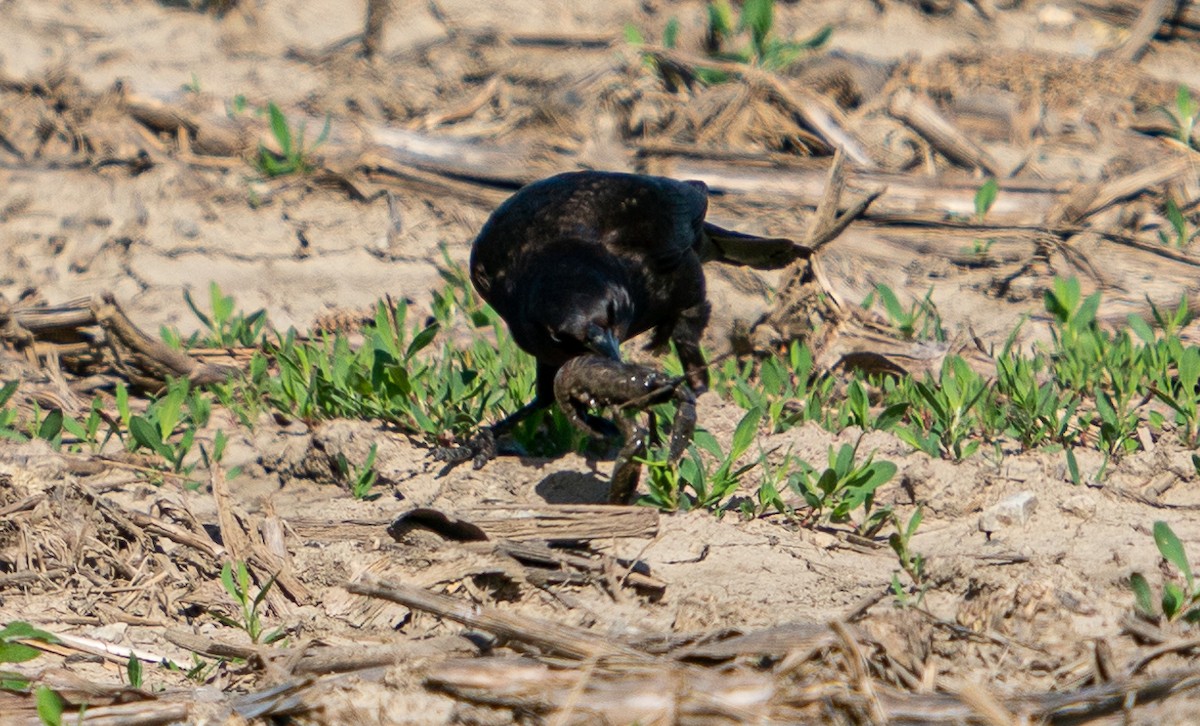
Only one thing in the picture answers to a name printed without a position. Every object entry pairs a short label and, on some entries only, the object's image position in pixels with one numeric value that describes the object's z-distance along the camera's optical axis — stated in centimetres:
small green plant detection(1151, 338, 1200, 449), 837
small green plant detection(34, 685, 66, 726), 577
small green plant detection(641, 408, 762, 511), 801
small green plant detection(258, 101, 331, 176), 1403
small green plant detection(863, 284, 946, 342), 1088
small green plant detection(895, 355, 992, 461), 855
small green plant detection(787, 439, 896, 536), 769
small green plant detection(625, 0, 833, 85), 1506
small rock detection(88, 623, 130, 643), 705
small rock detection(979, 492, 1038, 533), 754
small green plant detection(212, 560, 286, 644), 692
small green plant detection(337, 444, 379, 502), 870
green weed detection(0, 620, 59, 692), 614
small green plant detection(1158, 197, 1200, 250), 1213
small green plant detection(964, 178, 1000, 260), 1286
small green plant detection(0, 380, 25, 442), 931
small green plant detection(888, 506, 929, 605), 686
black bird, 865
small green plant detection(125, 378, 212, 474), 907
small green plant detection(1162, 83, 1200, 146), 1384
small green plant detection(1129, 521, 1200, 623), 625
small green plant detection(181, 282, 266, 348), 1124
